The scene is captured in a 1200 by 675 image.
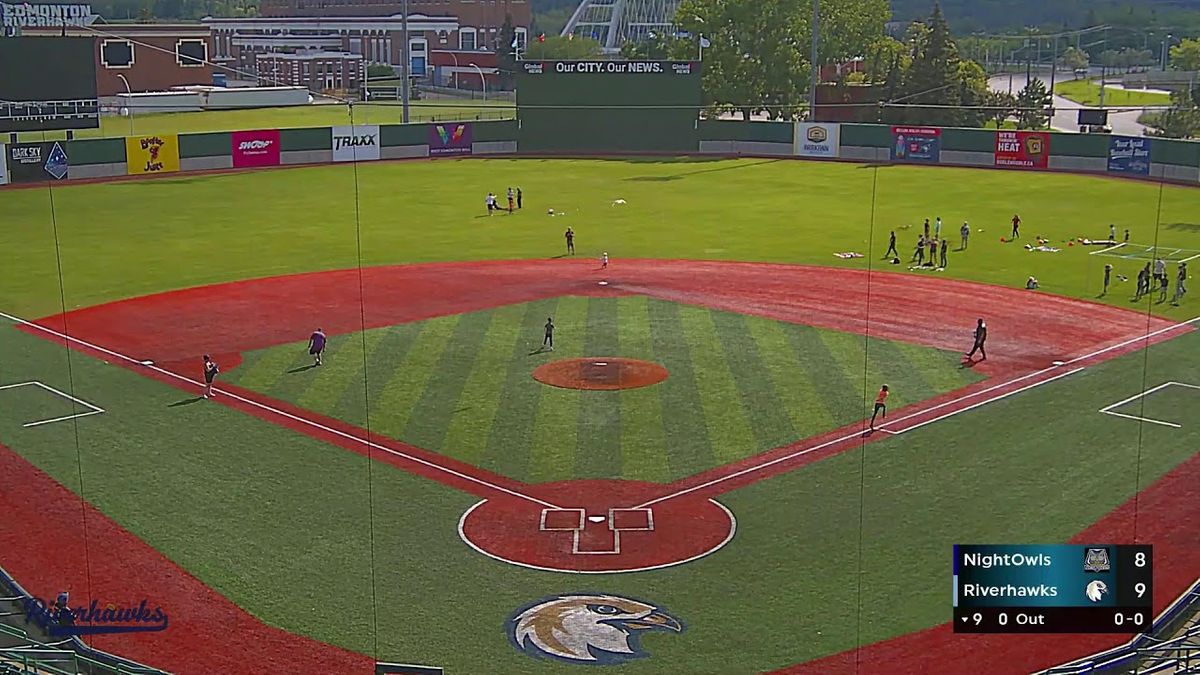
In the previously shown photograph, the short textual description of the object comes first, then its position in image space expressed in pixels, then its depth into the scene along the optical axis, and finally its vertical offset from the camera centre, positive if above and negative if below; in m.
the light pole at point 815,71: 83.25 +2.08
